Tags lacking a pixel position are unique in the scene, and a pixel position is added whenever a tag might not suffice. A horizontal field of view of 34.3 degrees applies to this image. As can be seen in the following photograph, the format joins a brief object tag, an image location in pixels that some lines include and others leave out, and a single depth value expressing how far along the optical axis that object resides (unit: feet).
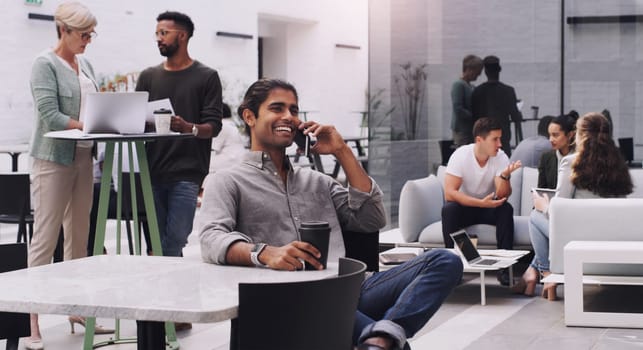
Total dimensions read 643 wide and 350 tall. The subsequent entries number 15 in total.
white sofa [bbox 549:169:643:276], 19.77
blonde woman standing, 16.03
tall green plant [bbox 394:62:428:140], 29.35
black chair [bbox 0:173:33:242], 20.08
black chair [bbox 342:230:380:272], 11.02
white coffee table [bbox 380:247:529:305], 20.48
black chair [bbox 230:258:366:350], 7.41
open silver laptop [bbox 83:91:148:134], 14.33
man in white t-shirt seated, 23.24
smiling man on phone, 9.96
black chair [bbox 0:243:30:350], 10.00
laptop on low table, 21.01
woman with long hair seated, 20.75
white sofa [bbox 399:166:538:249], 23.79
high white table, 14.28
